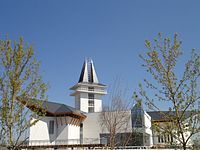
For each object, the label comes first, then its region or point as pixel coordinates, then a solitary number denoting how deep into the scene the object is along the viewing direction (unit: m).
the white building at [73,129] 28.50
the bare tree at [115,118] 19.17
